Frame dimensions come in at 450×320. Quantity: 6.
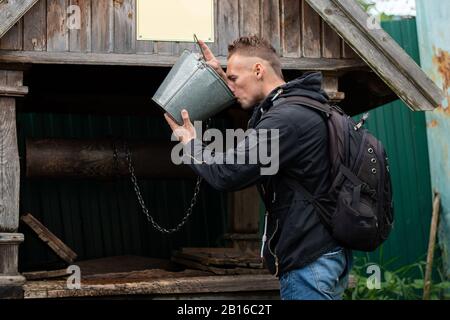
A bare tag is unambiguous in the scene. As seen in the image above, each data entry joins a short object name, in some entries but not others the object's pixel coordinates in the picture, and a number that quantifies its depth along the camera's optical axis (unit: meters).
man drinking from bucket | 4.05
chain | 7.12
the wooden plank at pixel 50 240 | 6.65
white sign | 5.71
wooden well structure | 5.49
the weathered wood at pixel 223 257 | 6.48
